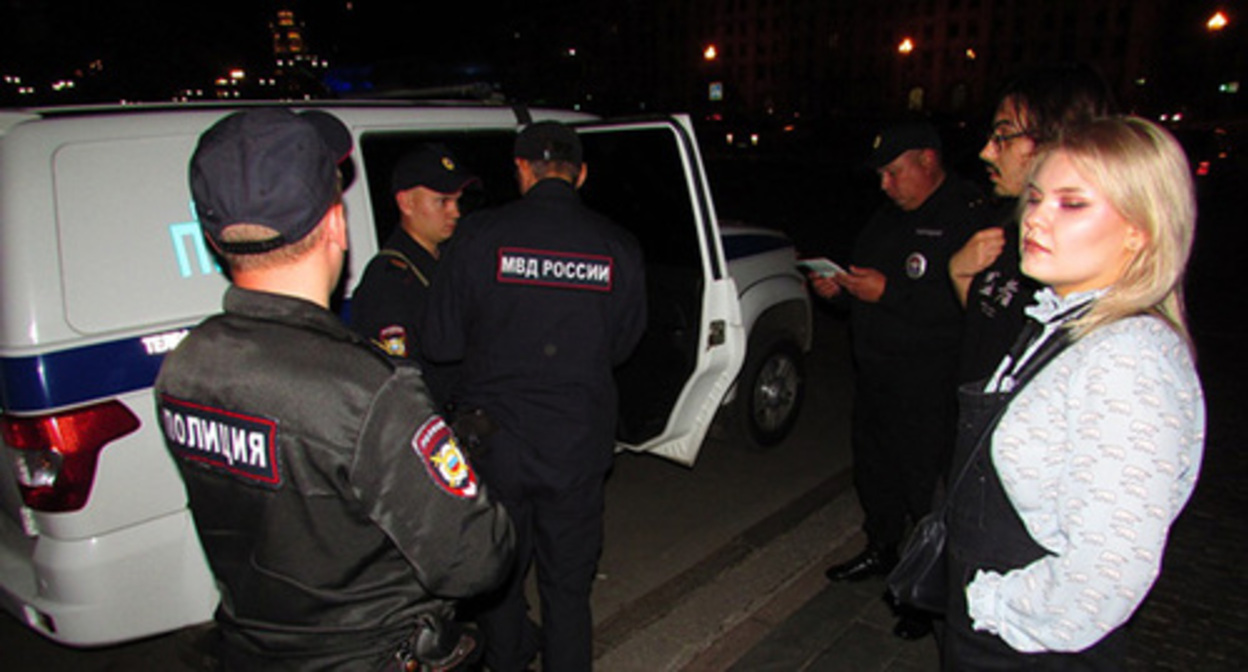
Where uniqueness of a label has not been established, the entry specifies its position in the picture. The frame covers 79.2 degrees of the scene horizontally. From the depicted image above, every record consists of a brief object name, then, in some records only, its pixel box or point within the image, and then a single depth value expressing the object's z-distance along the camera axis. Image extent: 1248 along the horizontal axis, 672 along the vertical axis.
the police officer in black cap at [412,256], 2.84
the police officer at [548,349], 2.59
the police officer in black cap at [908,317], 3.11
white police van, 2.25
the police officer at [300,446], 1.30
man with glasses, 2.20
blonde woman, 1.36
